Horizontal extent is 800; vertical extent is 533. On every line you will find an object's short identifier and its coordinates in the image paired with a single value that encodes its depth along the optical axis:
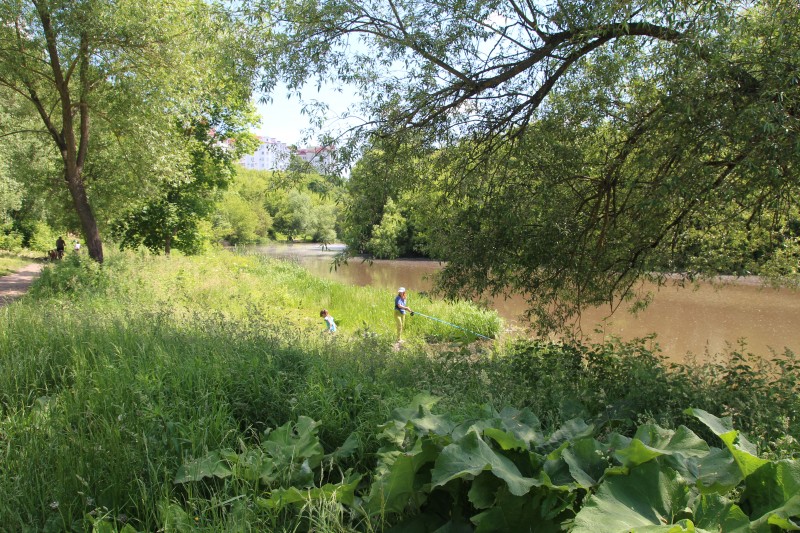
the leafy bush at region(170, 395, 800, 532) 1.59
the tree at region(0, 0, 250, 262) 11.02
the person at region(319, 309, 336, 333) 11.86
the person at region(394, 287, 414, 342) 13.20
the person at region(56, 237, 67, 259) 23.53
